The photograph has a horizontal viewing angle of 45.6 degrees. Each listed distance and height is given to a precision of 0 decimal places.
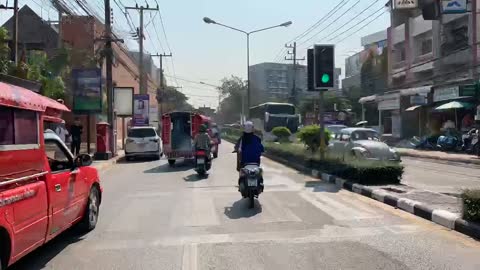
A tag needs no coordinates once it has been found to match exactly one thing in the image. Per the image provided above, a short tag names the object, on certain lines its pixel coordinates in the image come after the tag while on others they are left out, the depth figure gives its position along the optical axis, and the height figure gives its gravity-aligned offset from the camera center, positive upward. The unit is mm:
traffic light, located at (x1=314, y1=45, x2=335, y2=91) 16734 +1706
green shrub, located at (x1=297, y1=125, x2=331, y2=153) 20656 -459
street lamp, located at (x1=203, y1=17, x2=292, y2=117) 43094 +7757
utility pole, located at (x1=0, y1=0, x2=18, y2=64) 22117 +3877
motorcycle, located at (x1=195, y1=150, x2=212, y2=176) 17203 -1126
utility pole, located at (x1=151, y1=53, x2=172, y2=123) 66619 +5379
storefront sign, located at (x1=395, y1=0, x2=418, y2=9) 35350 +7563
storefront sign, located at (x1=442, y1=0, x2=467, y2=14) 29450 +6176
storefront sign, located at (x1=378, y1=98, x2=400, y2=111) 44750 +1558
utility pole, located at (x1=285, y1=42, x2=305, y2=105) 64375 +7595
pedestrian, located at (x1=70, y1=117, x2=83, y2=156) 24062 -444
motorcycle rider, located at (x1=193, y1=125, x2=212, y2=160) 17672 -511
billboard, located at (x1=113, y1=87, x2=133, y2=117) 34375 +1524
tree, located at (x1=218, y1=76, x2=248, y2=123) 106875 +5027
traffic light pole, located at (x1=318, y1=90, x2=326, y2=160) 17516 -298
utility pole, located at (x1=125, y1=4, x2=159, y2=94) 42819 +6583
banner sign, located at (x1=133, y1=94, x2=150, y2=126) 40462 +1005
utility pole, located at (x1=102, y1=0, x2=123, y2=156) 26219 +3056
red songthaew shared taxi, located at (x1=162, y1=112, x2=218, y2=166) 22312 -331
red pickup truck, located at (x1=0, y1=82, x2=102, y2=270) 5477 -577
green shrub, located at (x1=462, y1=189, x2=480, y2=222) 8062 -1171
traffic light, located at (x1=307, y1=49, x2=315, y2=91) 16922 +1614
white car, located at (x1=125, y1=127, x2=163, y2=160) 26844 -842
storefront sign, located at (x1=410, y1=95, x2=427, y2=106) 39062 +1629
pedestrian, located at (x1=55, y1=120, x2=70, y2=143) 18364 -182
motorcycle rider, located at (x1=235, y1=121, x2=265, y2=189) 11383 -471
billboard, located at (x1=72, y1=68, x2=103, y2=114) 25422 +1444
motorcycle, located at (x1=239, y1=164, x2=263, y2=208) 10773 -1105
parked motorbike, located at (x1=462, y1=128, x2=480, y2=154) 28109 -928
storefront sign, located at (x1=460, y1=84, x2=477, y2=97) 31838 +1858
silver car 18750 -793
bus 45656 +582
